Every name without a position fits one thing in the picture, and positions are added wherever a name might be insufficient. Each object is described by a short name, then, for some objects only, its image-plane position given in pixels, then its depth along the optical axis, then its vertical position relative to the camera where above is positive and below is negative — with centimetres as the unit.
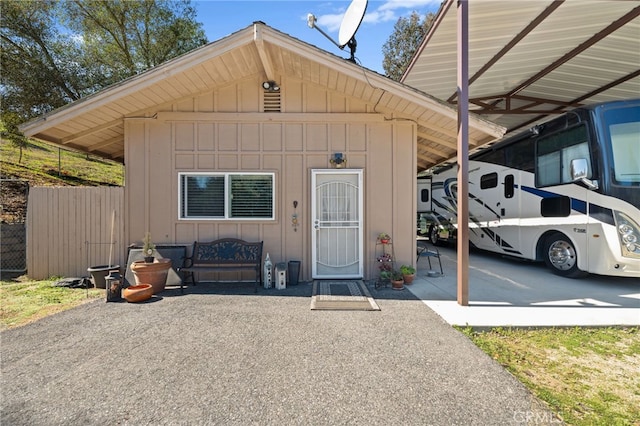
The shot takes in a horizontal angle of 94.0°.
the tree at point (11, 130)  870 +267
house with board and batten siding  553 +84
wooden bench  516 -72
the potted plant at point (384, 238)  543 -44
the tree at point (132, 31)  1032 +676
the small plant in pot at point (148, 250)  490 -58
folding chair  585 -79
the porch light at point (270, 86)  548 +237
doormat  414 -127
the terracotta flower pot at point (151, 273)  479 -94
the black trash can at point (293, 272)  536 -104
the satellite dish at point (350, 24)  521 +348
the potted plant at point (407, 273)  529 -106
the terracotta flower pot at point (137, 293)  438 -116
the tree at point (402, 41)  1928 +1135
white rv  465 +39
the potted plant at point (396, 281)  502 -113
